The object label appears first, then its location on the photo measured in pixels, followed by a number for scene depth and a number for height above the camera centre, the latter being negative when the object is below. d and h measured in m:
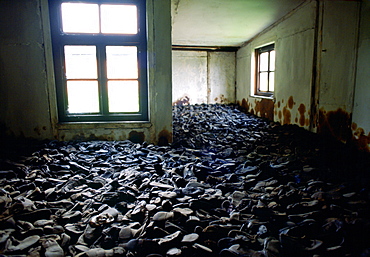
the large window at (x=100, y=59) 3.78 +0.43
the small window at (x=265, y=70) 6.62 +0.43
